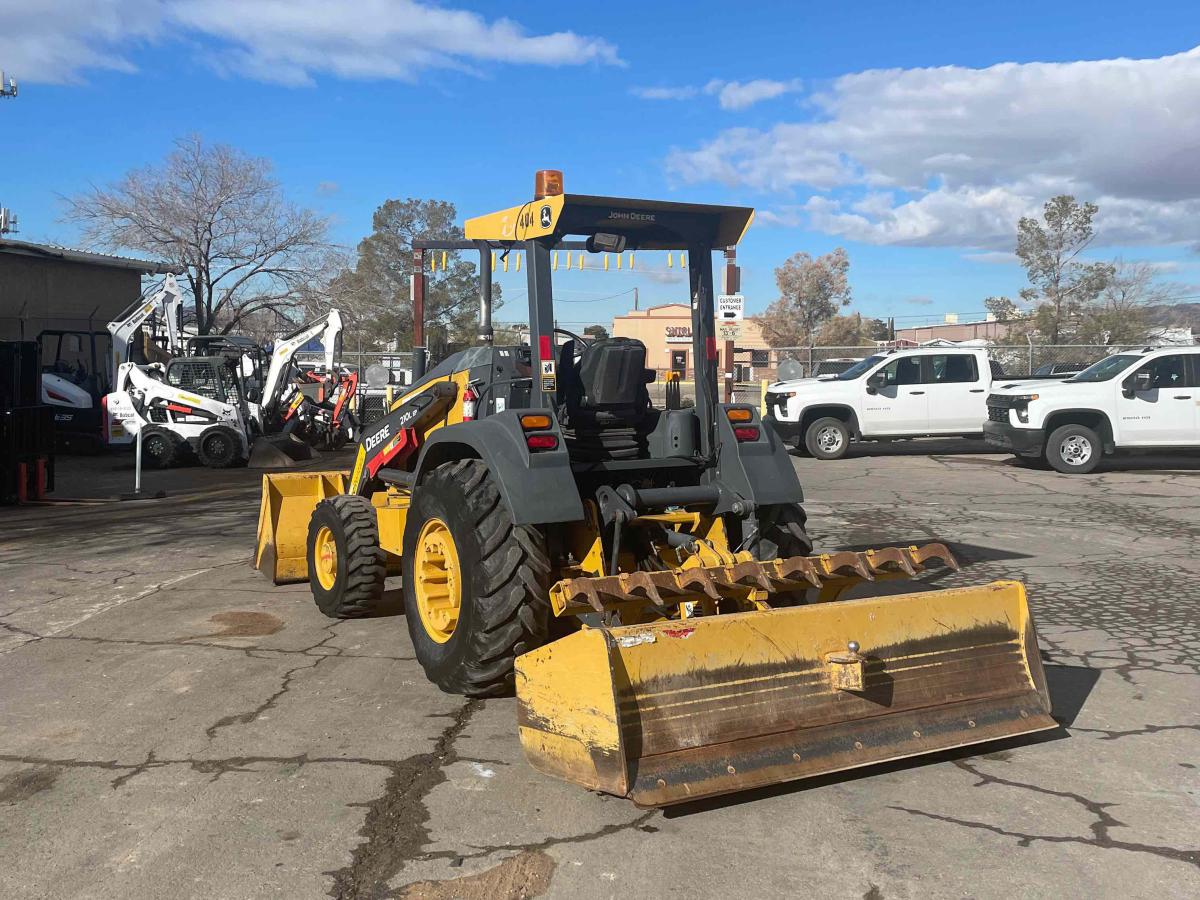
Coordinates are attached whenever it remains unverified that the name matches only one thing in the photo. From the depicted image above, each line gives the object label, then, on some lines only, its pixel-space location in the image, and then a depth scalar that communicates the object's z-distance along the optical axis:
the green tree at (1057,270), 41.62
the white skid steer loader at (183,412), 18.03
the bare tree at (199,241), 30.31
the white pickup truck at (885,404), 17.83
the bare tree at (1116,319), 37.88
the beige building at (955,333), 70.94
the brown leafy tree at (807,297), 66.94
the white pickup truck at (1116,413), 15.50
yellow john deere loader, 3.86
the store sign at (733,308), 15.01
